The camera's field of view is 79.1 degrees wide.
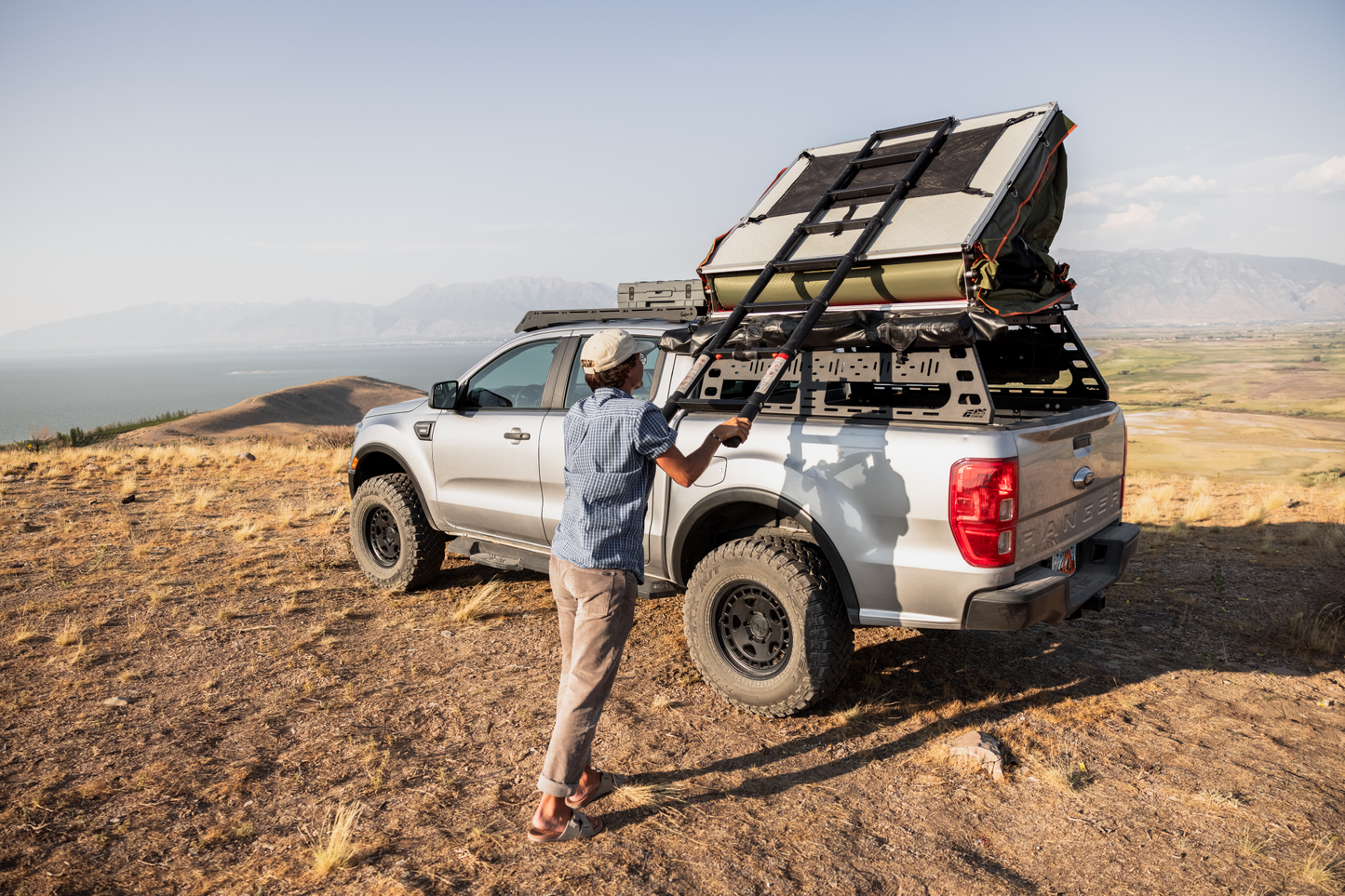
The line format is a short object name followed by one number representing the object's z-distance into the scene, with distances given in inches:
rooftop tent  163.5
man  122.4
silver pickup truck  140.7
